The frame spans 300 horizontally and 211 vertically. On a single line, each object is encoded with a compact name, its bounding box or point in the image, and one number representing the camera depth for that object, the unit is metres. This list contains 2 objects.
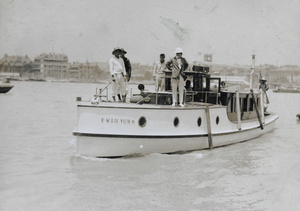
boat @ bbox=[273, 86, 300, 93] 79.90
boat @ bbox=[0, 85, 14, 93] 51.41
